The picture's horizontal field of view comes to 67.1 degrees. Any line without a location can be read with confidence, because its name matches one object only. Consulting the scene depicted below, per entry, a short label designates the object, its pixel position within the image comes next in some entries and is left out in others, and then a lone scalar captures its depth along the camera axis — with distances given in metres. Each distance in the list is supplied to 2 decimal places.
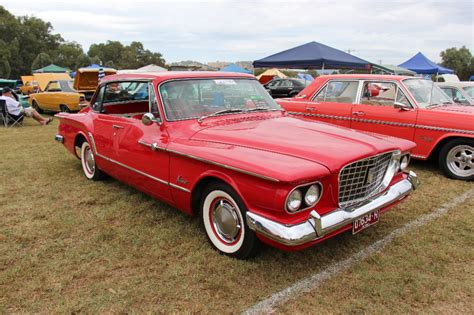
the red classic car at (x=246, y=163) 2.57
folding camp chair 10.73
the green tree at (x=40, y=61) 56.25
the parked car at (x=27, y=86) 23.04
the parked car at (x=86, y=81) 13.59
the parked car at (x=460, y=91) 8.16
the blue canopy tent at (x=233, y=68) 28.55
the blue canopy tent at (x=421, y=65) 21.53
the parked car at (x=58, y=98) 12.93
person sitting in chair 10.82
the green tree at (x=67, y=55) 68.12
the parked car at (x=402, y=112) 5.48
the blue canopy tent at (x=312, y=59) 13.36
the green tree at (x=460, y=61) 64.00
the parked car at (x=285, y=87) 20.22
